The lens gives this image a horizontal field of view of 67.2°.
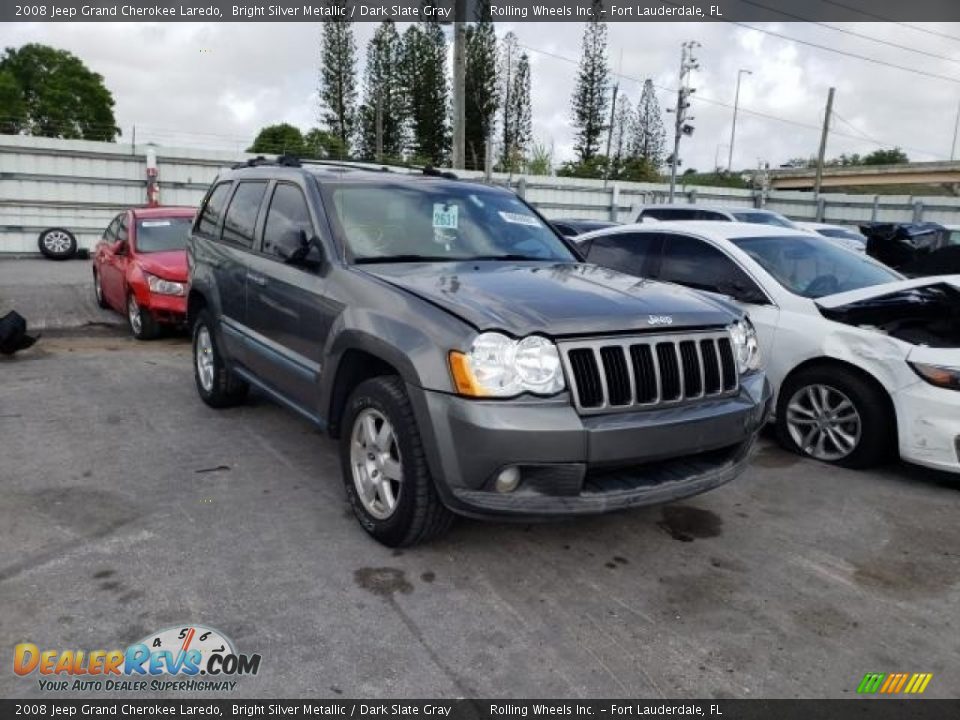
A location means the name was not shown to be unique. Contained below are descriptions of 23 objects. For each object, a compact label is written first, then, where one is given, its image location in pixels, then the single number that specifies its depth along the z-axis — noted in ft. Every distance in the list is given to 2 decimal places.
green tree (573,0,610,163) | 162.30
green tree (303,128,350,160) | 126.60
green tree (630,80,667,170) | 199.52
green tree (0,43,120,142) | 187.83
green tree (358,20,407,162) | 155.22
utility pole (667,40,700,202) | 91.81
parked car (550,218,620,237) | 45.07
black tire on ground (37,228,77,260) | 56.03
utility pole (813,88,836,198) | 161.48
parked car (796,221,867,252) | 51.53
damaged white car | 14.70
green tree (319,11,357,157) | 151.33
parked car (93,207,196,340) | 26.55
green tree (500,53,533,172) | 173.99
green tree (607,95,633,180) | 198.08
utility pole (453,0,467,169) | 55.06
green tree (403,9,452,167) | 154.10
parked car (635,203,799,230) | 48.16
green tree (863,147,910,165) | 291.99
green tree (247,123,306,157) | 207.45
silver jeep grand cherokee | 9.66
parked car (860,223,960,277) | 27.14
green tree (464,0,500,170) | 152.25
